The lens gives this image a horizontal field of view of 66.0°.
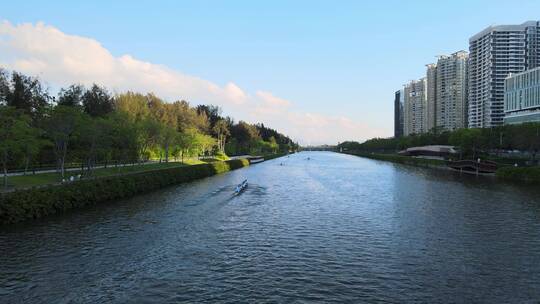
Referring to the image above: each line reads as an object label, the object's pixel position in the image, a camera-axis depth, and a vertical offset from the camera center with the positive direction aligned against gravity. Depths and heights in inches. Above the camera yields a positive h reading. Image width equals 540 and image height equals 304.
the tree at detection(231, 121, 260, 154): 7536.9 +216.4
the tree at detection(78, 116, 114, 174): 1969.7 +55.0
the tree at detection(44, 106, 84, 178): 1823.3 +101.6
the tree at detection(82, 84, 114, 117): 3489.2 +390.3
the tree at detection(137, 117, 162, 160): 2804.1 +99.7
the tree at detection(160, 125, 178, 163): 3193.9 +85.6
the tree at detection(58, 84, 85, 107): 3324.3 +419.2
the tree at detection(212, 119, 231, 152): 6162.4 +248.6
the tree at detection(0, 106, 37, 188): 1446.9 +44.7
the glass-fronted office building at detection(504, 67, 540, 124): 6176.2 +857.7
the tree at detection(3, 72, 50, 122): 2738.7 +355.6
